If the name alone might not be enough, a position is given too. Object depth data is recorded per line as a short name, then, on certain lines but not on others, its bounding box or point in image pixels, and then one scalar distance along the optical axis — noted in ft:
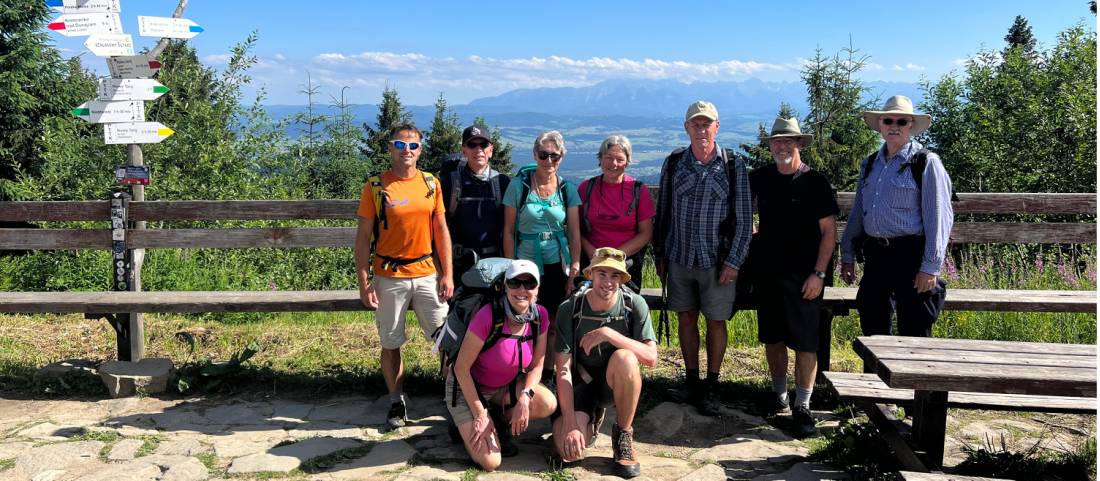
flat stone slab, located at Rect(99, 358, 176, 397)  17.58
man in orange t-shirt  14.85
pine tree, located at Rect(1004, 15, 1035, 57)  163.22
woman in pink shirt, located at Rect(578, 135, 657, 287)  15.47
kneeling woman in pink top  13.35
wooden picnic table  10.75
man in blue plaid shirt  15.30
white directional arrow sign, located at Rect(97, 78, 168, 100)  20.12
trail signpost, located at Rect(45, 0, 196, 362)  19.43
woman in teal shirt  15.07
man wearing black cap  15.65
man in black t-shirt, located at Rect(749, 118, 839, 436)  14.85
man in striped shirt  13.83
